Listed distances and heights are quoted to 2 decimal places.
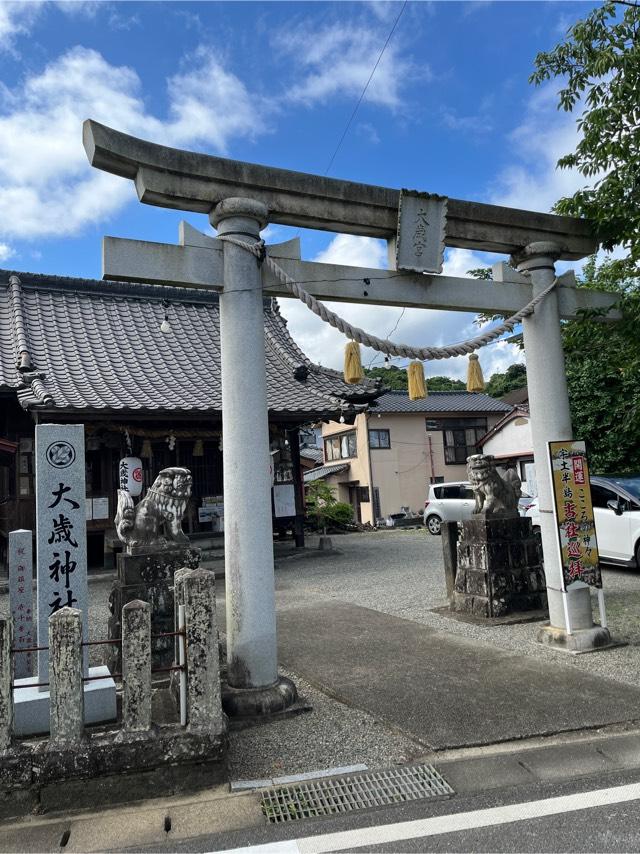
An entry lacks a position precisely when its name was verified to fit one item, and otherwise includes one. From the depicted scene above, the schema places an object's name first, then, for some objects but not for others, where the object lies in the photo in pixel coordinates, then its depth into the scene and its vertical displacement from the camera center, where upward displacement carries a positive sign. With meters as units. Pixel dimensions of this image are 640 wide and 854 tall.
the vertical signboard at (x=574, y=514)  6.31 -0.34
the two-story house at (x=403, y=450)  30.55 +2.22
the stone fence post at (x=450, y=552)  9.05 -0.95
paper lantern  12.52 +0.73
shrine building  12.30 +2.53
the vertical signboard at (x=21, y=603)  5.17 -0.77
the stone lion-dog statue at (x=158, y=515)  6.21 -0.08
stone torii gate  4.88 +2.01
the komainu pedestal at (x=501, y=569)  7.93 -1.11
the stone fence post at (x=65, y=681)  3.43 -0.97
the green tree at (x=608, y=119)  6.46 +4.06
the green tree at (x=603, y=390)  7.90 +1.82
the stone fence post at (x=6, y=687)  3.36 -0.96
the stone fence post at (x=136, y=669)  3.58 -0.96
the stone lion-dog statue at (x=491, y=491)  8.41 -0.06
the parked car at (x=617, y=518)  10.61 -0.69
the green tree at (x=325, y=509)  24.64 -0.51
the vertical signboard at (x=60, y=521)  4.51 -0.06
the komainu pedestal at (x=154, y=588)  6.01 -0.80
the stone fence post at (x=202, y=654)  3.71 -0.94
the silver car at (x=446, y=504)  20.72 -0.49
